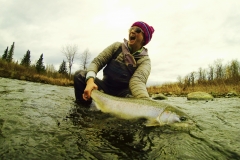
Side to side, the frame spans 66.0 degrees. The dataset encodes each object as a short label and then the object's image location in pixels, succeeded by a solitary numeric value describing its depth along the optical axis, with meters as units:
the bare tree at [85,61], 45.88
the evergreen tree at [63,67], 46.97
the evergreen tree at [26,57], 45.34
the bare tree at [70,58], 45.61
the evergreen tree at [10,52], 53.64
